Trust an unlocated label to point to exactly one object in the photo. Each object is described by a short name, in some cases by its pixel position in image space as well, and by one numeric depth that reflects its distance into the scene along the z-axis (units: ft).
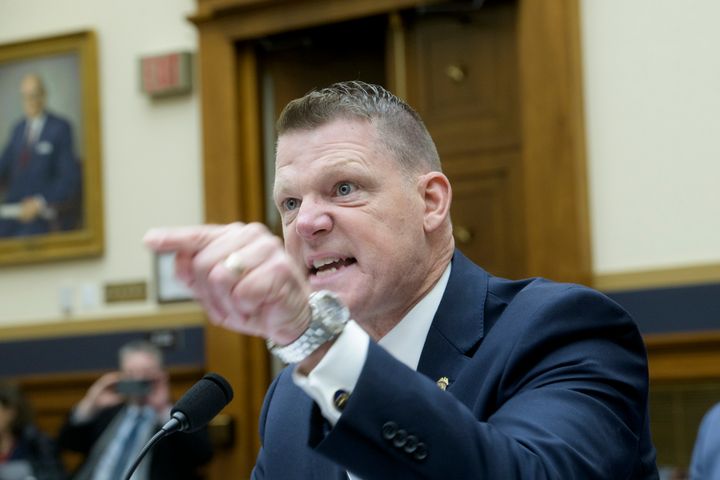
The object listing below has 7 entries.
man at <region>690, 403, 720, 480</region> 11.92
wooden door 21.43
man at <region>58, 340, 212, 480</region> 18.44
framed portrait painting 25.11
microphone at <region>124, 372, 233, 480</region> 6.79
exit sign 24.09
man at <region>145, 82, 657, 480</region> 4.98
